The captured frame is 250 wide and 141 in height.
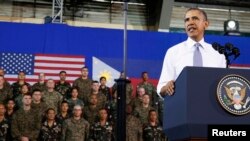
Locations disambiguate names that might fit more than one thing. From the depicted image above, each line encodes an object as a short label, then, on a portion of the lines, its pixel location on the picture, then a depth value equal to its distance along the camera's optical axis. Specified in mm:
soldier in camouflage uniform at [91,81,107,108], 11358
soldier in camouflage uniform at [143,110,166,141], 10619
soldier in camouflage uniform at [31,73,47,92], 11540
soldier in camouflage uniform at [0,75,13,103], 10998
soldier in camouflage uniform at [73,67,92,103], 11826
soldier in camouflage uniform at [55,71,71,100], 11528
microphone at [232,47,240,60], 2982
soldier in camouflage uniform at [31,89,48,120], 10320
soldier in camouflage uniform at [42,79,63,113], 10941
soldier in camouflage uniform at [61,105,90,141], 10016
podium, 2357
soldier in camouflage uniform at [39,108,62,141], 9780
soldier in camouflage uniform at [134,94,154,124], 11154
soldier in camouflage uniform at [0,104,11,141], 9815
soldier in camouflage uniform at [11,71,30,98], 11424
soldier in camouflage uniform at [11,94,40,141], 10008
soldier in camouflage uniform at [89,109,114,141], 10280
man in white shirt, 2968
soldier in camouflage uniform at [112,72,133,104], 11925
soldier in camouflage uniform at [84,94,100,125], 10918
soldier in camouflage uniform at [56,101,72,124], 10245
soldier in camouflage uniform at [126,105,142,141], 10619
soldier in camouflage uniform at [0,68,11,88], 11286
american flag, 12711
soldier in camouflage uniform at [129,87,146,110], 11481
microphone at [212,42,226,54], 2962
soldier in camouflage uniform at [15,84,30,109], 10701
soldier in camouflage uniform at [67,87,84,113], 10970
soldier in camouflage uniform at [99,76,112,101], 11883
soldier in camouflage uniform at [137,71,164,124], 12033
